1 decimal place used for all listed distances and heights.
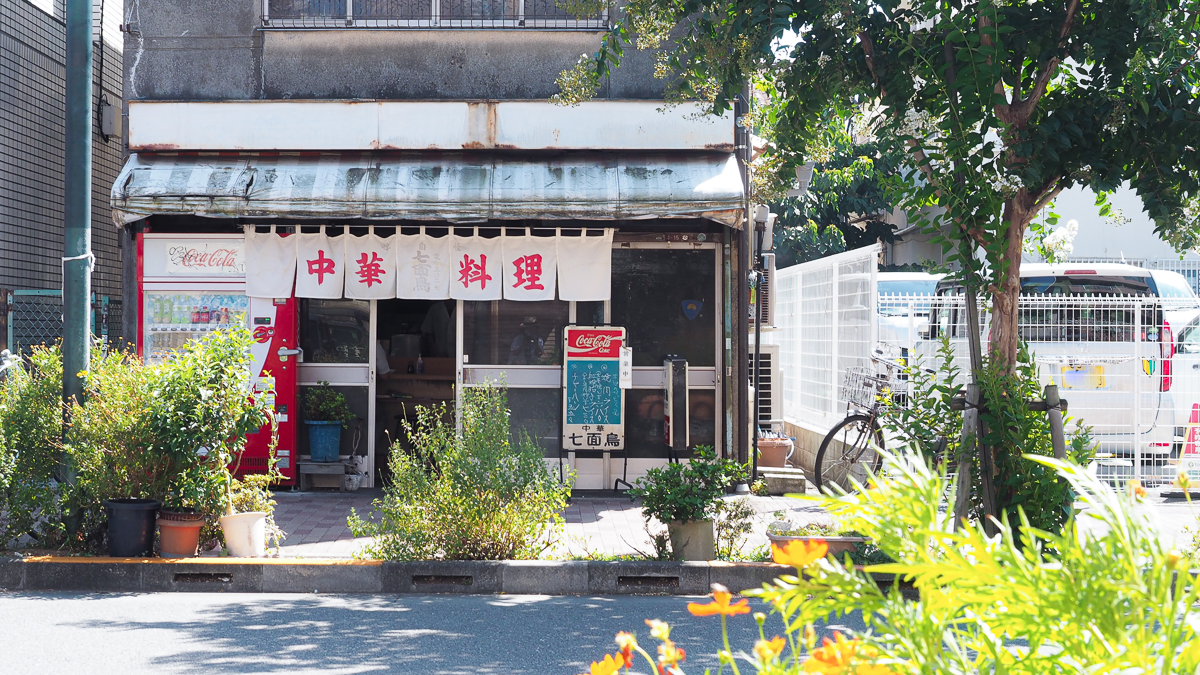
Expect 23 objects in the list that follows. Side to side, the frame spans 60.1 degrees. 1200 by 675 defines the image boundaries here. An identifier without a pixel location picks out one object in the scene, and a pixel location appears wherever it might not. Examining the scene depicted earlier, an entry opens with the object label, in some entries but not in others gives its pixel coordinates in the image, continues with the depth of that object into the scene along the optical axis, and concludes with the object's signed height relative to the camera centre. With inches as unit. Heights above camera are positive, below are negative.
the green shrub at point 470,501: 311.9 -42.6
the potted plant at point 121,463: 315.9 -31.2
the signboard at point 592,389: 458.6 -12.6
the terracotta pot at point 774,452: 501.4 -44.9
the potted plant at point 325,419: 457.1 -25.8
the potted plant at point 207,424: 314.2 -19.2
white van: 454.0 -0.4
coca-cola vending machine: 456.4 +23.8
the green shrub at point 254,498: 333.4 -44.0
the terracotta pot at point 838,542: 316.5 -56.3
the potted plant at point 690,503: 315.0 -43.3
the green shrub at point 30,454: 322.0 -28.9
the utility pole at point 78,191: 338.6 +56.7
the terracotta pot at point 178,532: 315.3 -51.9
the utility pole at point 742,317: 463.8 +19.4
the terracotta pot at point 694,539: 316.8 -54.7
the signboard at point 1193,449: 461.4 -40.6
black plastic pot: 315.0 -50.0
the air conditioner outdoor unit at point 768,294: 539.8 +35.4
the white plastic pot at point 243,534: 319.6 -53.2
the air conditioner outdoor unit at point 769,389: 534.5 -15.1
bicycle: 449.4 -31.6
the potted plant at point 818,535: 317.4 -54.9
